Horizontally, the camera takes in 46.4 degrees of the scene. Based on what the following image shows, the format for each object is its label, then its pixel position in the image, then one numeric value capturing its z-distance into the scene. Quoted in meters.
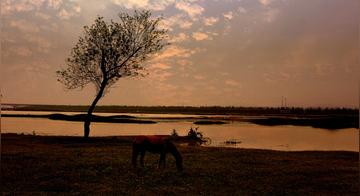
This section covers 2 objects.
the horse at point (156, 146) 22.95
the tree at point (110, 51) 49.78
